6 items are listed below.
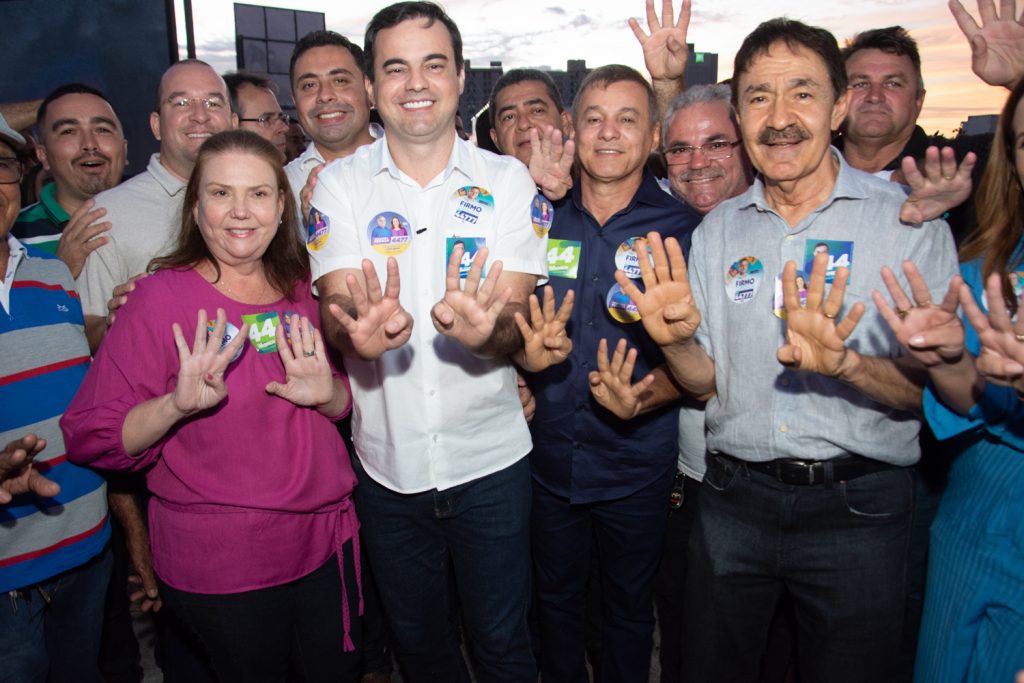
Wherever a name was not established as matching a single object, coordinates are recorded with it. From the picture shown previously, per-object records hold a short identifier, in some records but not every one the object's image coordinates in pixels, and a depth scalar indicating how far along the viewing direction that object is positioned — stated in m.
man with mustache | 1.98
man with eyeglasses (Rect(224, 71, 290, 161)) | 4.02
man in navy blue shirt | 2.51
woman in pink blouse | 1.97
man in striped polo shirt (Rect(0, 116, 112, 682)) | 2.02
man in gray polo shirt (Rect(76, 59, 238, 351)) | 2.59
